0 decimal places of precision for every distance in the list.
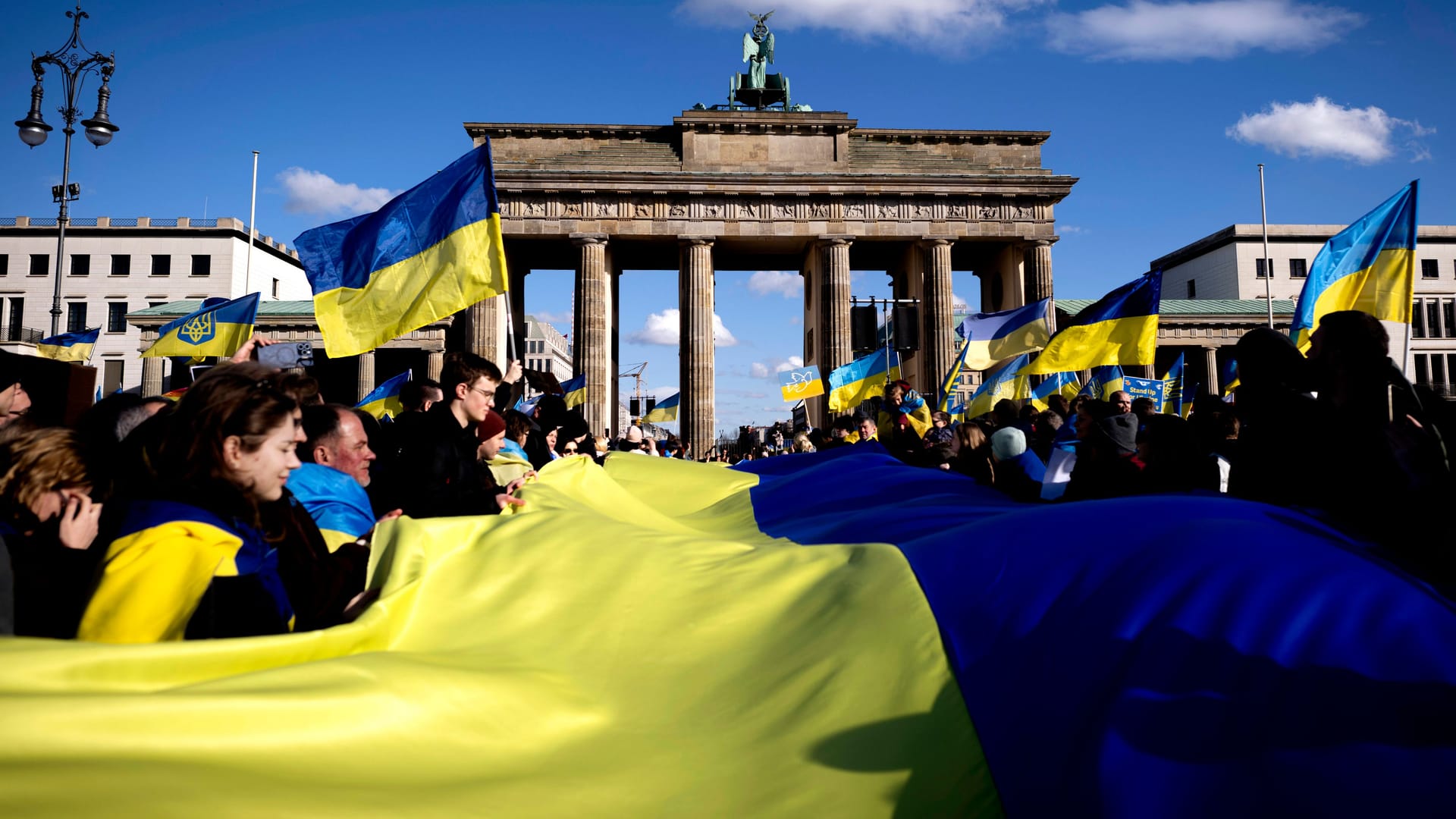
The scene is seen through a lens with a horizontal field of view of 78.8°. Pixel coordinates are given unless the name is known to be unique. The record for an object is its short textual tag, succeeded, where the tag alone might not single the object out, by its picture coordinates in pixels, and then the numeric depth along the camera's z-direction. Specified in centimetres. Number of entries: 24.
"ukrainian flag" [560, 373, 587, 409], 2175
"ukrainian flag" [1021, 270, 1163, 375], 1020
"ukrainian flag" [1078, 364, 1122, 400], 1512
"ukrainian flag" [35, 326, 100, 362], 1644
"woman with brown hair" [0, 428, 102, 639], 258
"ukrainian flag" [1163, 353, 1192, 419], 1820
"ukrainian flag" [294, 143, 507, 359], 674
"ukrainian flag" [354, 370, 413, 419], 1412
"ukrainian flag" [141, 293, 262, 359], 1219
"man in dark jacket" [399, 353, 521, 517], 451
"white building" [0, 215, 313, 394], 6291
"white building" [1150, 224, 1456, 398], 5975
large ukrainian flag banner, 165
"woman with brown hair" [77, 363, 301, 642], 211
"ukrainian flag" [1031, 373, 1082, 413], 1655
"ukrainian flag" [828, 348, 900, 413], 1955
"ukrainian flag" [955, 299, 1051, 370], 1441
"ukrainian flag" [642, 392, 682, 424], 2725
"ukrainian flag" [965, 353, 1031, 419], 1559
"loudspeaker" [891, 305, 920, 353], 3681
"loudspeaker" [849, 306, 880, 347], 3572
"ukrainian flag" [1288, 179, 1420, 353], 730
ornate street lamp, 1352
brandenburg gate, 3850
